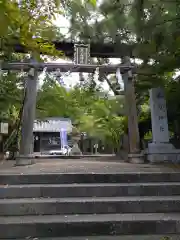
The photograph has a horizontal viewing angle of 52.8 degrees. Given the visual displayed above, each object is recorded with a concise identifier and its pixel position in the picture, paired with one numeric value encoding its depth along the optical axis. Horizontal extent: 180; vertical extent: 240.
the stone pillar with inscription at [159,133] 5.37
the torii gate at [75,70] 5.35
